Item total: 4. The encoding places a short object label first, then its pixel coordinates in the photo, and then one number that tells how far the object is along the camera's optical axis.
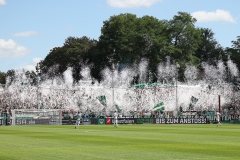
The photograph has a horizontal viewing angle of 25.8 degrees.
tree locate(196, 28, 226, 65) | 130.62
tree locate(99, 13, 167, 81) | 110.19
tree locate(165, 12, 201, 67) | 112.69
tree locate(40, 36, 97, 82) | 117.62
